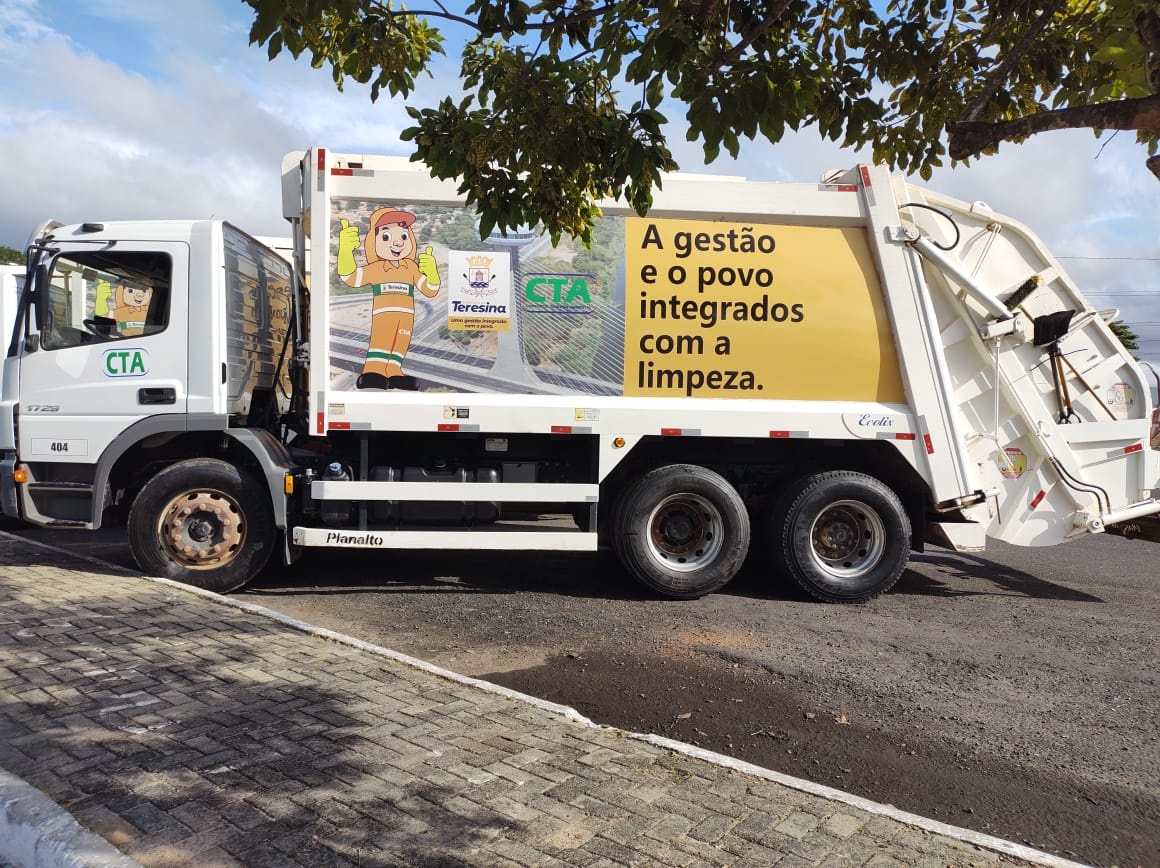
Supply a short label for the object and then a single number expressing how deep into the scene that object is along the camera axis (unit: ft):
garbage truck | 20.40
